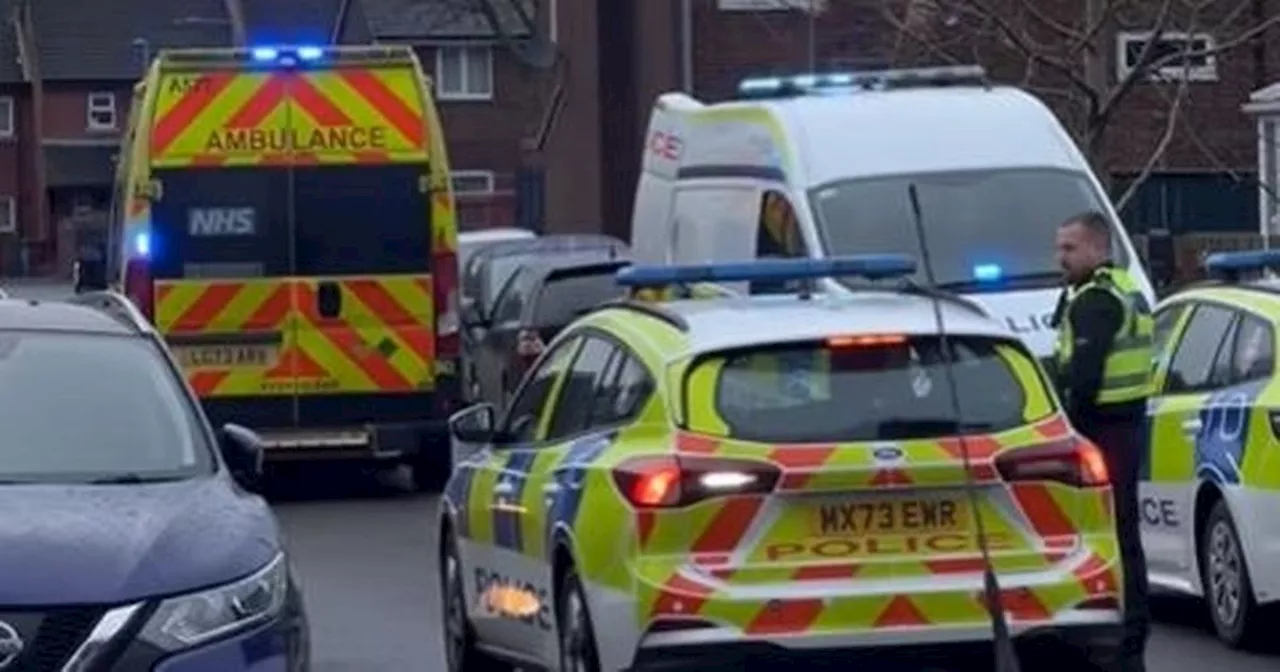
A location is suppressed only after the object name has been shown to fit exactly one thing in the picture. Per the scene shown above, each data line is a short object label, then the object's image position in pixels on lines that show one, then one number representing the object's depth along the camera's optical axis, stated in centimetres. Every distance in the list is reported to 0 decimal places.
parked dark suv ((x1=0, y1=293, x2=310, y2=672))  926
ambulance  2241
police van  1898
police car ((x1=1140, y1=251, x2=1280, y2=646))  1421
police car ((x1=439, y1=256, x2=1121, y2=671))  1066
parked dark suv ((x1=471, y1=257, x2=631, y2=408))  2528
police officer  1315
